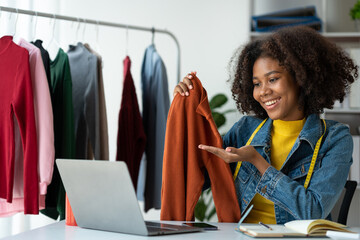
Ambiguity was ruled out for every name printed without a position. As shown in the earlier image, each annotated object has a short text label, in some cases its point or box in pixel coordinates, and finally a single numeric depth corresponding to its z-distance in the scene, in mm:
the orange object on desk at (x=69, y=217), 1381
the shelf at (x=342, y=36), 3167
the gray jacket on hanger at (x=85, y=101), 2576
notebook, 1183
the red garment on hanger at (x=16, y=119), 2234
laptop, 1166
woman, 1525
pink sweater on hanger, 2291
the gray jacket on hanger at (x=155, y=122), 2844
